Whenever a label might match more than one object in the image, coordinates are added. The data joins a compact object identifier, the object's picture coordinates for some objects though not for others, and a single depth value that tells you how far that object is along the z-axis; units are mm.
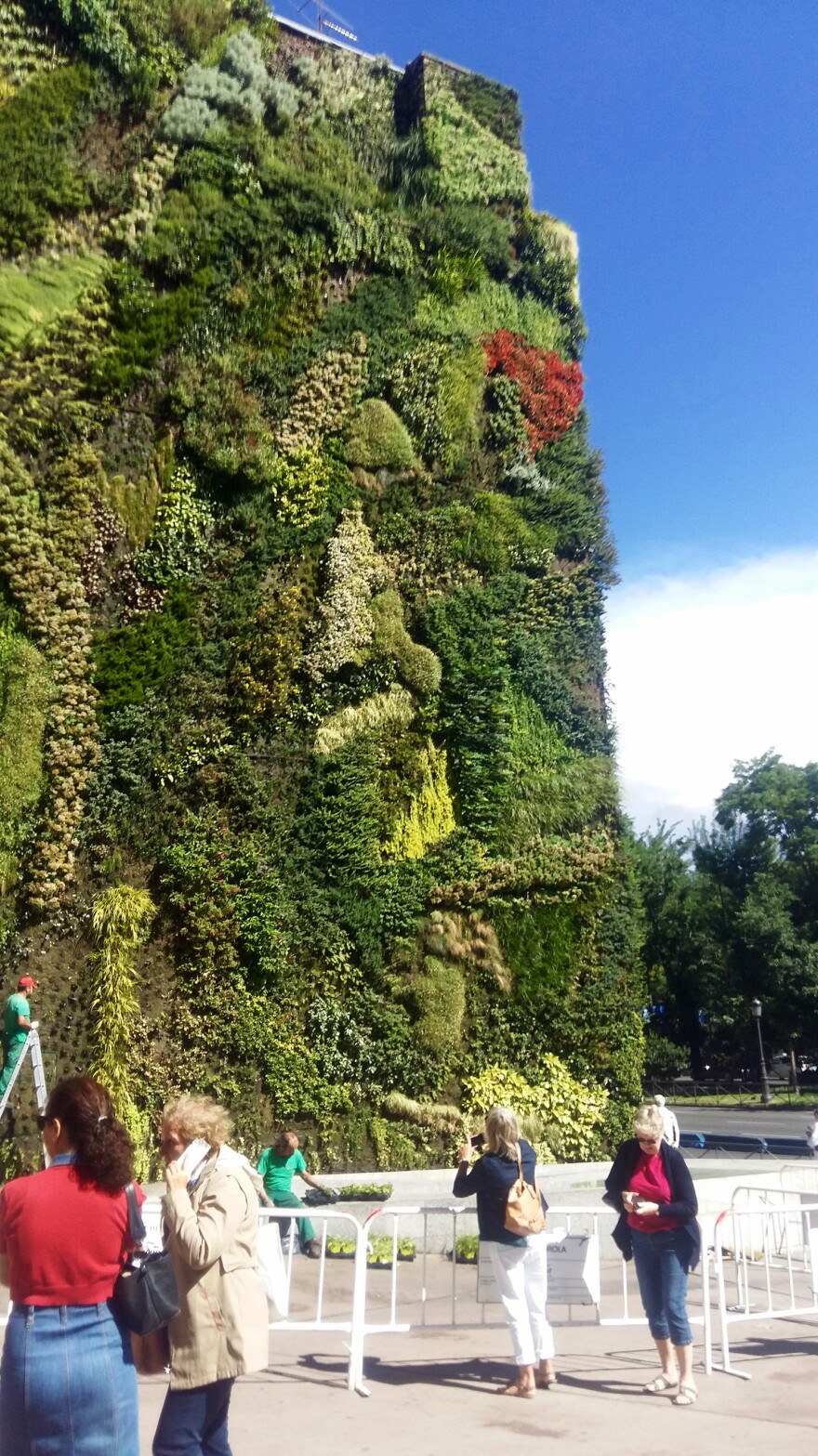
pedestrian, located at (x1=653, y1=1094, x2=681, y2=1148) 10430
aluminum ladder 11273
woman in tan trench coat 3824
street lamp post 37844
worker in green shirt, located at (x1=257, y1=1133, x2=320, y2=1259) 9961
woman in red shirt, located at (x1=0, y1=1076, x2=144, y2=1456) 3336
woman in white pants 6316
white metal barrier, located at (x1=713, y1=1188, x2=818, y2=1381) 7684
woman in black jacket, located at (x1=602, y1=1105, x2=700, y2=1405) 6344
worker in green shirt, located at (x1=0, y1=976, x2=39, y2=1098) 11672
